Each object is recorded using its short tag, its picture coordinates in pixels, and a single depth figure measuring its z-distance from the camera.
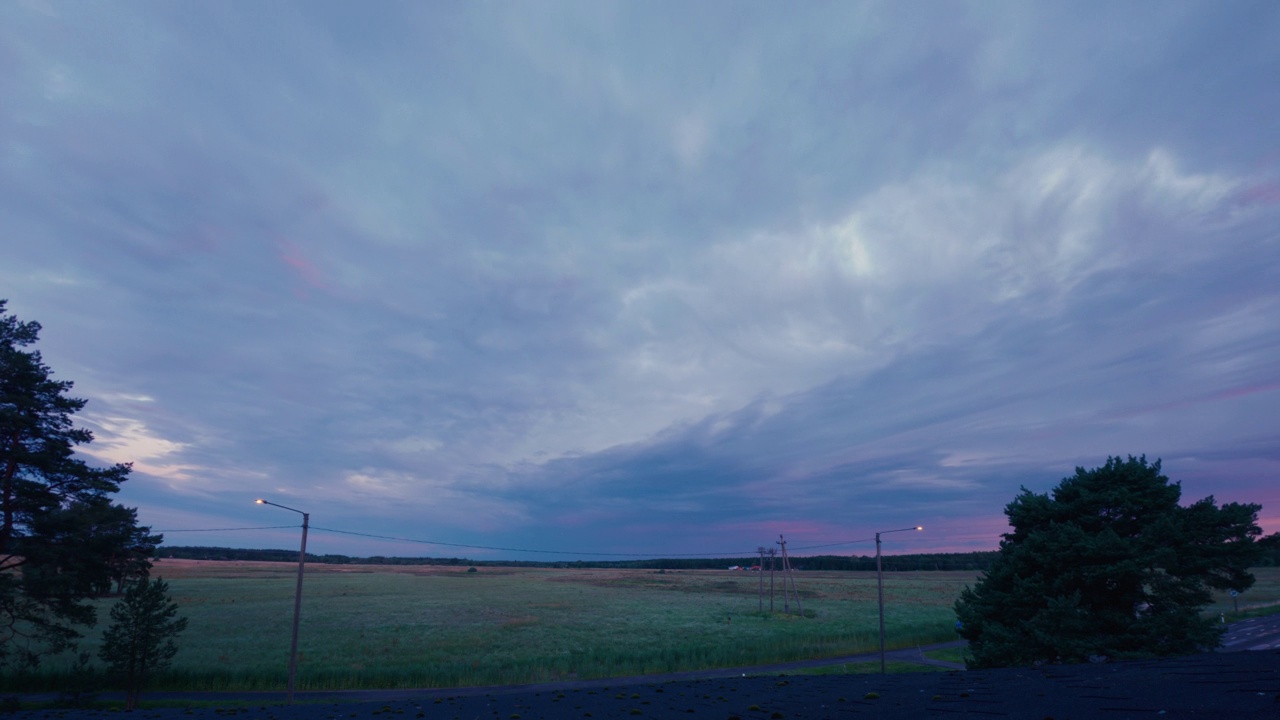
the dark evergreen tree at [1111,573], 19.95
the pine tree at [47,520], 26.78
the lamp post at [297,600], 26.52
